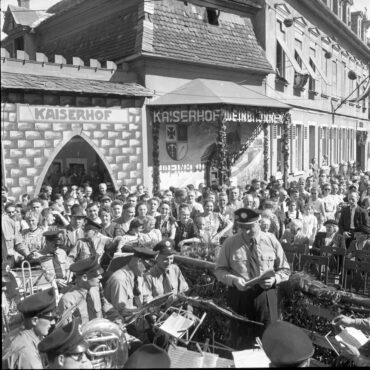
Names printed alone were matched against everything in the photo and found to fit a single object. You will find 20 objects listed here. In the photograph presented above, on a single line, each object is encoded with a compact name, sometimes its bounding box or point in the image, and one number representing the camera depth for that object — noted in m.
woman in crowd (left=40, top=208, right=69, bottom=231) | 7.93
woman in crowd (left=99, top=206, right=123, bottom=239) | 7.36
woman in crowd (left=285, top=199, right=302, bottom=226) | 9.18
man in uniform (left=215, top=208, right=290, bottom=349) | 4.73
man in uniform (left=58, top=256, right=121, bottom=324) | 4.71
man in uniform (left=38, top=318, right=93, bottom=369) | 3.30
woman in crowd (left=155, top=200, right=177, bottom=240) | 8.23
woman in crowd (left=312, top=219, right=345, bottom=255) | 7.80
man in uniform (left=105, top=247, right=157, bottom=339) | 5.09
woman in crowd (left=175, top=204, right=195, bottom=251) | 8.12
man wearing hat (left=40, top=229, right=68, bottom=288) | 6.11
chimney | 25.12
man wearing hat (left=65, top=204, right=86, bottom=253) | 7.15
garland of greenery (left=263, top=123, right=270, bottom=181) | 18.04
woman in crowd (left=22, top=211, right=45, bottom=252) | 7.41
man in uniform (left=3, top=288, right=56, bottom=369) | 3.43
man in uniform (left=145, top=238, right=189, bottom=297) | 5.39
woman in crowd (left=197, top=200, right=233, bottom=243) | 8.10
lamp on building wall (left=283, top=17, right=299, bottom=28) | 19.61
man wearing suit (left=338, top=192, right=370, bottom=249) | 8.45
